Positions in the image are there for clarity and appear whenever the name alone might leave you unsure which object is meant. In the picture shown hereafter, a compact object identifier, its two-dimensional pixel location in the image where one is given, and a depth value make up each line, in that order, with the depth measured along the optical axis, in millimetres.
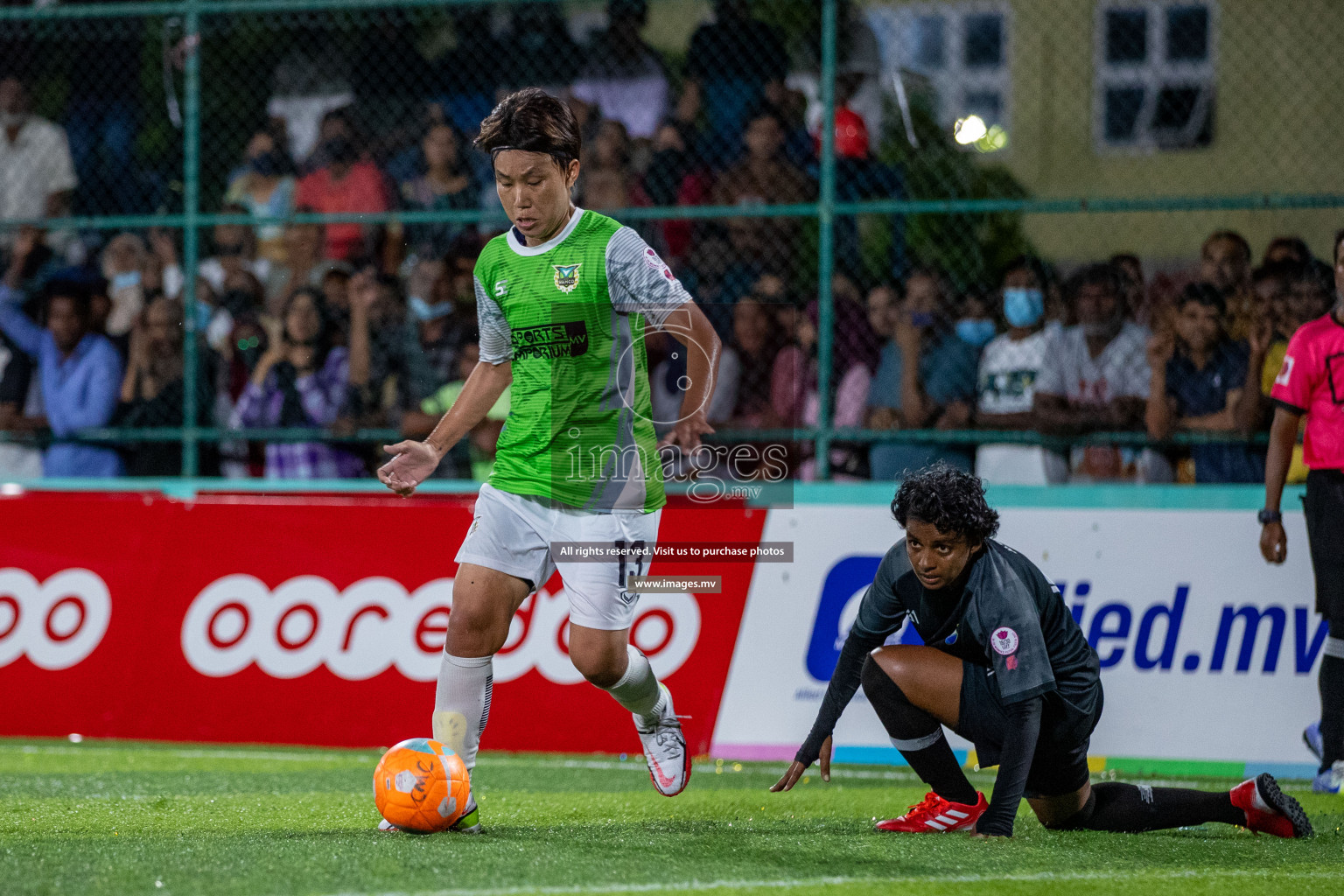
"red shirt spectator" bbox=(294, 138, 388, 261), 19062
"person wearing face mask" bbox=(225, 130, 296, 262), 20016
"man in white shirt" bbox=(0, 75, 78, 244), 20437
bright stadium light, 20453
